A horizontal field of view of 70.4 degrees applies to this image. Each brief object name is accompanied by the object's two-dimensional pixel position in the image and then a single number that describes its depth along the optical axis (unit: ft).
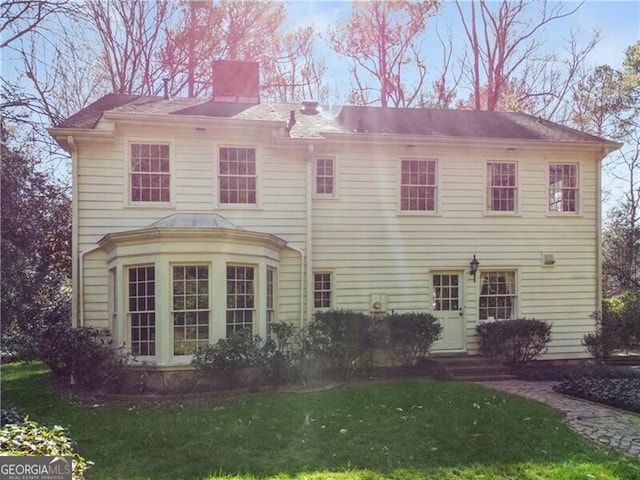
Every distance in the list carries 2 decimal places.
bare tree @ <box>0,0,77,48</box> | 36.50
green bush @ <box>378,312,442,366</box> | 33.17
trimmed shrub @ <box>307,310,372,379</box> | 30.32
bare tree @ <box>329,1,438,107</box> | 66.49
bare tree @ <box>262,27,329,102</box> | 64.18
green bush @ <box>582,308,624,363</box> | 37.42
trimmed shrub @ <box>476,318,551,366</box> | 35.12
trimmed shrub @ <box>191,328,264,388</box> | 27.12
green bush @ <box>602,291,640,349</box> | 37.81
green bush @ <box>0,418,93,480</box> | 9.69
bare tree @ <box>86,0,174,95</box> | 58.59
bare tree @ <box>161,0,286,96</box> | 59.31
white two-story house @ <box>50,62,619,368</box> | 29.17
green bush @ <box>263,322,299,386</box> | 27.96
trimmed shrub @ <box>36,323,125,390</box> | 27.37
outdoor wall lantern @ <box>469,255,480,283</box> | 36.55
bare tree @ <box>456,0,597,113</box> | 65.67
